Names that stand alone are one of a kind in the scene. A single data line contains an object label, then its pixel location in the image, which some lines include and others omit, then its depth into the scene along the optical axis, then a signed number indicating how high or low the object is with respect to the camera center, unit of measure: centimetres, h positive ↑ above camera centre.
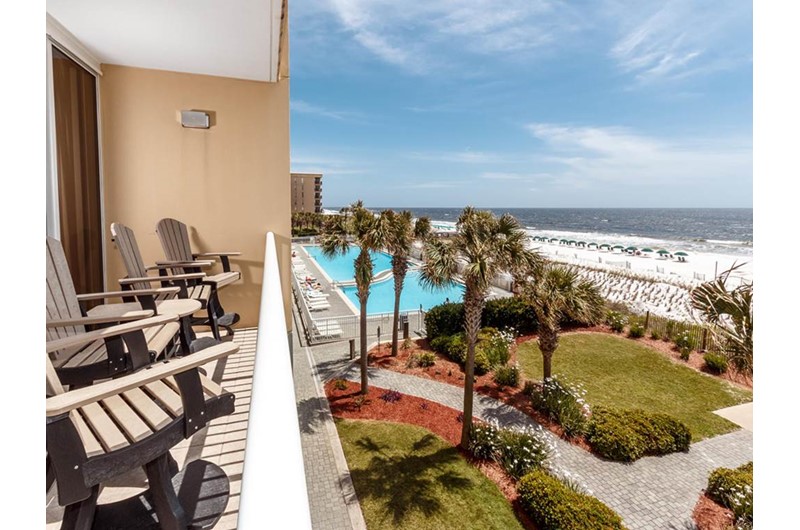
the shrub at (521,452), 695 -392
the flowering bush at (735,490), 593 -400
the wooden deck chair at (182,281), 301 -33
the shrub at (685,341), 1219 -315
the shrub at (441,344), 1195 -322
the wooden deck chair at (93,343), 188 -51
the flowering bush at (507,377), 1013 -356
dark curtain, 357 +68
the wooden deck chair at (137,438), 115 -67
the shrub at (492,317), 1284 -260
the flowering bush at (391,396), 926 -376
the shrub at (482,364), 1073 -343
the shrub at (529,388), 970 -371
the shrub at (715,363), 1086 -342
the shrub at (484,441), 738 -385
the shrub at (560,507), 543 -388
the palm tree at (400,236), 1046 +11
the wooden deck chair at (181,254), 371 -15
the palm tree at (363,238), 1005 +6
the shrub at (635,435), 746 -385
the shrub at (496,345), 1120 -320
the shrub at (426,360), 1113 -342
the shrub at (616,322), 1395 -290
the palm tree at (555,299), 938 -143
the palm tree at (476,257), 756 -34
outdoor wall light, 451 +140
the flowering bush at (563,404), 820 -371
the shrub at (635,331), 1326 -306
